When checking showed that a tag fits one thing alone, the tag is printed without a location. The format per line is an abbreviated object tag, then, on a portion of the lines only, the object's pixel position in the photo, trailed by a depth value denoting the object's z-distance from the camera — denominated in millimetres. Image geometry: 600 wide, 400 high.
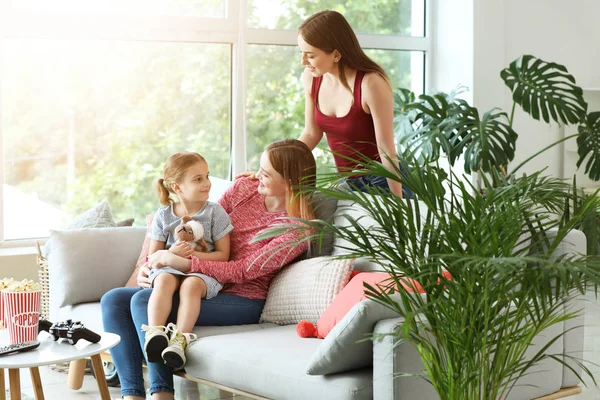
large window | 4809
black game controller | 2918
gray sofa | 2545
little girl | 3078
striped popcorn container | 2875
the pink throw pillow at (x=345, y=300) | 2965
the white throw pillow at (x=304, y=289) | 3186
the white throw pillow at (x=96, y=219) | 4031
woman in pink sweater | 3266
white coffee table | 2727
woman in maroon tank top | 3557
